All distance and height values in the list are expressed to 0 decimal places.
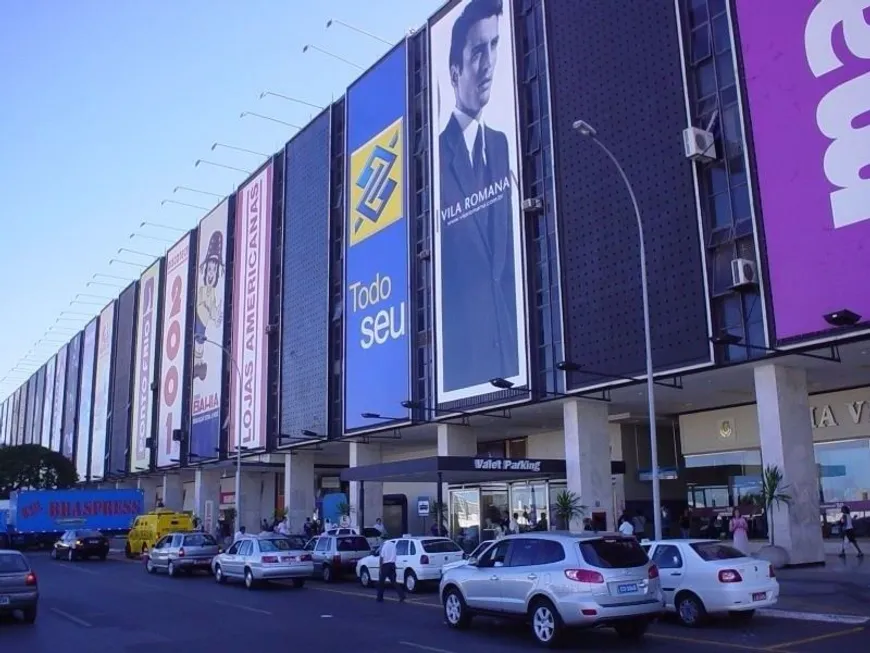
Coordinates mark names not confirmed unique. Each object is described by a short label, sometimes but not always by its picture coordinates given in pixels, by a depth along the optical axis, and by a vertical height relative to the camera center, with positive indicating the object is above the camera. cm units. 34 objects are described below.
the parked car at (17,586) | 1761 -146
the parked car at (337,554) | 2800 -157
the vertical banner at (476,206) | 3378 +1203
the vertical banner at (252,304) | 5375 +1304
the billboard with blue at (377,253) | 4072 +1227
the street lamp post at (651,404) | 2092 +228
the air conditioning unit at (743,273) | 2428 +613
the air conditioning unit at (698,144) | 2553 +1026
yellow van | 4269 -81
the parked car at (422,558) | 2344 -149
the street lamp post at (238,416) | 5339 +587
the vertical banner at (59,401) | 11019 +1440
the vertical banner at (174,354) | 6744 +1243
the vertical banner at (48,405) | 11769 +1485
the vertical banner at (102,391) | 8831 +1250
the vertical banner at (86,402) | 9406 +1215
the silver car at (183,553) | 3164 -157
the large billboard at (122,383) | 8156 +1232
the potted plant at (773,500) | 2341 -21
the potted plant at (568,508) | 3034 -34
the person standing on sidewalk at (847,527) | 2687 -118
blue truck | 5141 +3
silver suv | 1314 -134
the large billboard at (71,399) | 10219 +1364
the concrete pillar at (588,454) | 3103 +156
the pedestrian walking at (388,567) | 2189 -161
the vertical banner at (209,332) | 6019 +1253
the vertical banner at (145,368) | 7456 +1255
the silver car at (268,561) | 2561 -159
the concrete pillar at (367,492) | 4459 +62
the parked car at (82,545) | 4275 -160
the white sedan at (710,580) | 1500 -151
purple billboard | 2217 +898
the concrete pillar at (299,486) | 5125 +120
